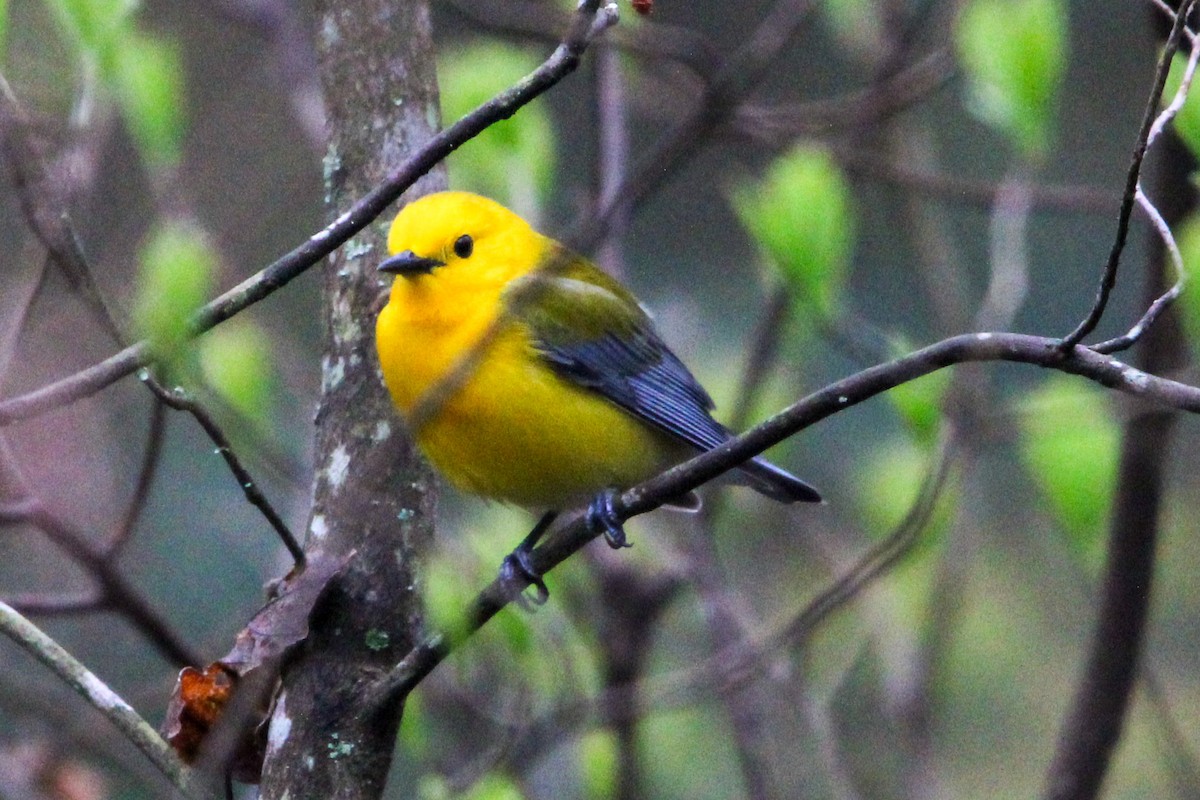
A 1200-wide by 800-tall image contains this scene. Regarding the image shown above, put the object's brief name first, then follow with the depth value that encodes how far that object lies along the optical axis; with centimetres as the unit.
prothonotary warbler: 721
